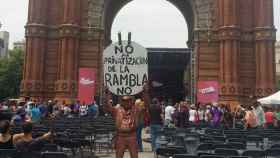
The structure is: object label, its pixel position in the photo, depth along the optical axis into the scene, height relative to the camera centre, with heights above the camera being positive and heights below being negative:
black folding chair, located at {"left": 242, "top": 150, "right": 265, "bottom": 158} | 12.04 -1.50
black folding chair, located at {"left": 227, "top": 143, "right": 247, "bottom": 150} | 13.89 -1.52
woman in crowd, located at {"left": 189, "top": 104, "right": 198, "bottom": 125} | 29.92 -1.29
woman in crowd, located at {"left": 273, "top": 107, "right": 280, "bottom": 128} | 26.99 -1.34
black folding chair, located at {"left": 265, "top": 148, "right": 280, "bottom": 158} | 12.38 -1.53
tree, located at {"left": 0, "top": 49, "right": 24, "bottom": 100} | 89.31 +4.31
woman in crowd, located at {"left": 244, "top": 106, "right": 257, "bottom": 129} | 23.63 -1.14
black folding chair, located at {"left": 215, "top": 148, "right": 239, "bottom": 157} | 11.72 -1.44
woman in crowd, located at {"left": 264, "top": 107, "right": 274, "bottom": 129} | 26.09 -1.25
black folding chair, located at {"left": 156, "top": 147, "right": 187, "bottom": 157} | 12.02 -1.46
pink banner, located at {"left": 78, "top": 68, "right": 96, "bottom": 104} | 37.78 +1.02
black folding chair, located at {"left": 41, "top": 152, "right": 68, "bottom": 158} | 10.05 -1.32
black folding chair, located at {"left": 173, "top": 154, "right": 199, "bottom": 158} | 10.08 -1.32
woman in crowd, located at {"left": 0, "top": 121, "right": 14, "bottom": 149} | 11.24 -1.04
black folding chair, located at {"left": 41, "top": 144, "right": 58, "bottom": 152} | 12.15 -1.41
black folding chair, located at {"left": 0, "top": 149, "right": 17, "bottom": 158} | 10.48 -1.33
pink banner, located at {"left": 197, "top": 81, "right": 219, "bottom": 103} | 37.09 +0.47
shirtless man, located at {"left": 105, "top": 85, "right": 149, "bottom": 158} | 11.73 -0.71
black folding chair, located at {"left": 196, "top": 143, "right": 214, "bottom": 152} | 13.39 -1.49
